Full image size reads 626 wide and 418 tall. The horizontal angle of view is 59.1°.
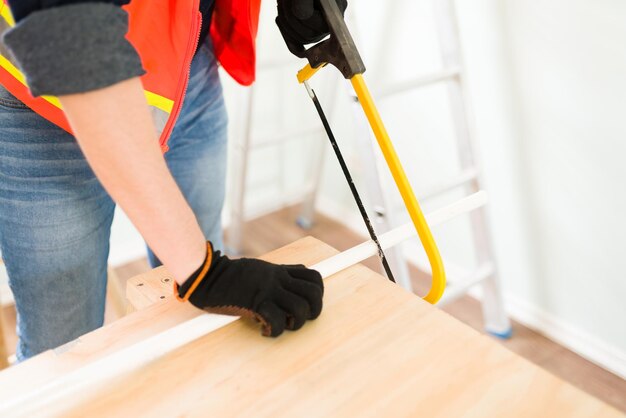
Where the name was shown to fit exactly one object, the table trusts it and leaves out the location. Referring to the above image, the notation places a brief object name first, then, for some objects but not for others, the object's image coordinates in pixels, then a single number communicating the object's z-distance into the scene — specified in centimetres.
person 51
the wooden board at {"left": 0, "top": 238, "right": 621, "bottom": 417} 59
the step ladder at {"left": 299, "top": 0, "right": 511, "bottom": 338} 131
